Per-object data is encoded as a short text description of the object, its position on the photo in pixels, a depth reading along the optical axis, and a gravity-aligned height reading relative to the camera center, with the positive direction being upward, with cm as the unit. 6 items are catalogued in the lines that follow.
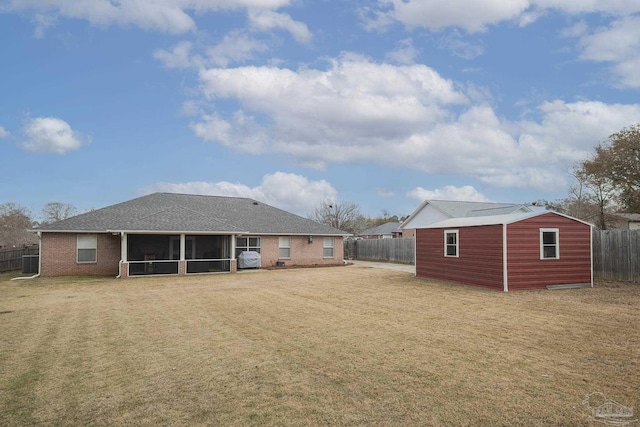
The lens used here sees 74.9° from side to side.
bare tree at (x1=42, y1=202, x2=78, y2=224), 4947 +254
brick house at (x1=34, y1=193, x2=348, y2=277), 2078 -39
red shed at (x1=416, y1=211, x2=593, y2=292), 1434 -75
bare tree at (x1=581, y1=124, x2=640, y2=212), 2450 +400
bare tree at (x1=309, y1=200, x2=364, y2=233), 6131 +226
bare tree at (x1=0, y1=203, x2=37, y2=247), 4044 +74
